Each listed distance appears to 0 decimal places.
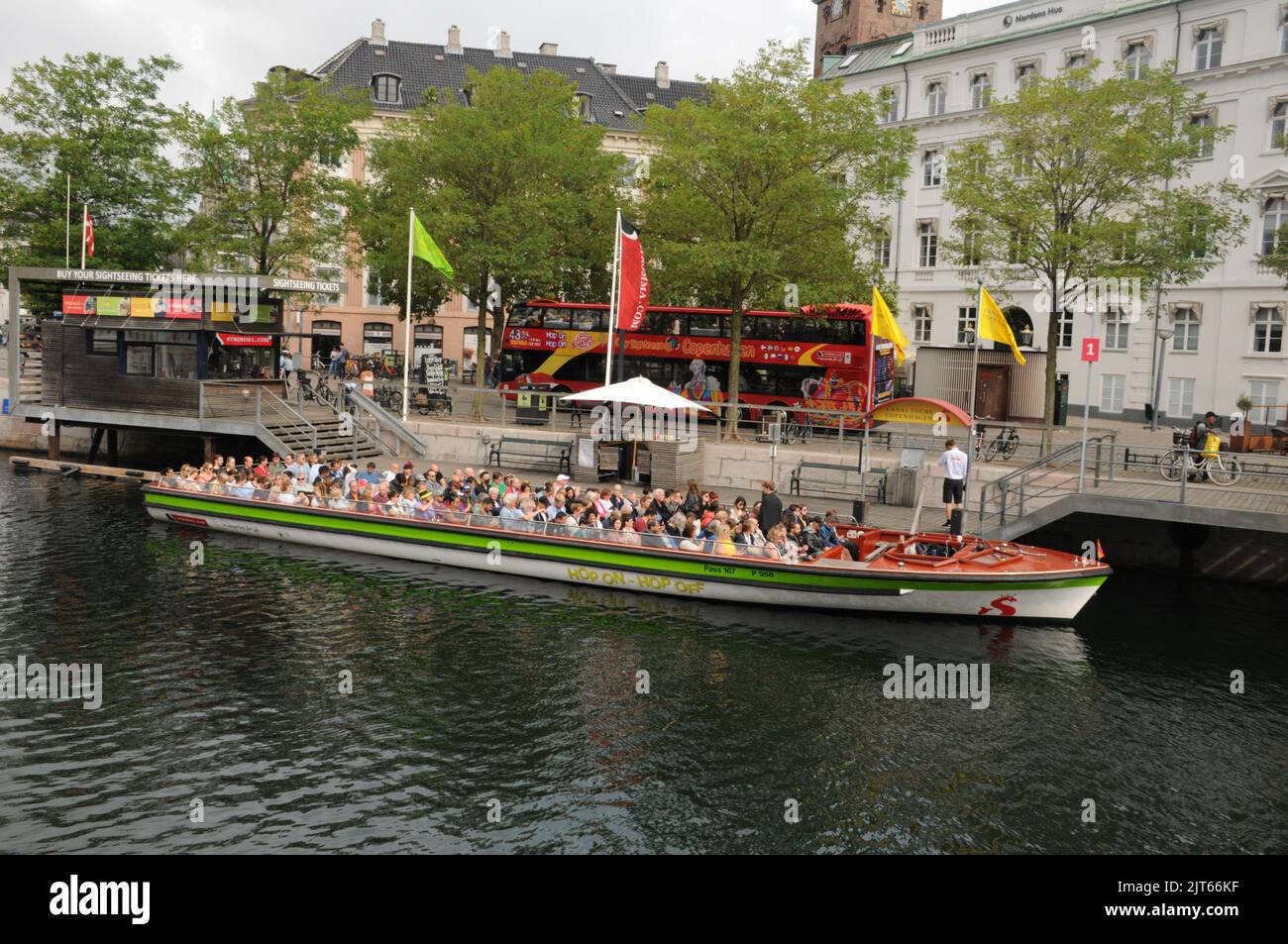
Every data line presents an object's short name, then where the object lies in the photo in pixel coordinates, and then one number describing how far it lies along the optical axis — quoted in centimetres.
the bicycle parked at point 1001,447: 2856
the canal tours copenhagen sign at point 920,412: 2469
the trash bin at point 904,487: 2697
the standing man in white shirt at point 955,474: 2347
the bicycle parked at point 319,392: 3312
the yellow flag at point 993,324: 2566
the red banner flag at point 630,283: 2627
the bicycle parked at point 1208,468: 2298
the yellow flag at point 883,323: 2805
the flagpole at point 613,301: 2626
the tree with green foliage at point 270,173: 4044
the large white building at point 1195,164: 4216
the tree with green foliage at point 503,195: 3759
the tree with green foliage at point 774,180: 3089
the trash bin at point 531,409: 3442
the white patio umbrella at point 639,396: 2527
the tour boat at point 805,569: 1920
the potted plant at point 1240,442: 2759
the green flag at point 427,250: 2930
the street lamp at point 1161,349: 4022
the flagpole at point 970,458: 2428
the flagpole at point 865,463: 2567
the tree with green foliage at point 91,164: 3959
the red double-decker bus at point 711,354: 3528
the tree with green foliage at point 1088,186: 3141
